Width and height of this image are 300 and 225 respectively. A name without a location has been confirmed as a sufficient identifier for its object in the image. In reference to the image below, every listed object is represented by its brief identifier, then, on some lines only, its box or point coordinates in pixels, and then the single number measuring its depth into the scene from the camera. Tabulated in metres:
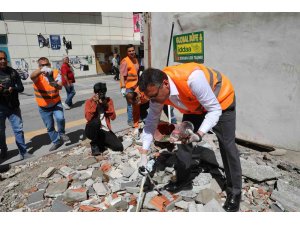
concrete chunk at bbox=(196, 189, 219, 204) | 2.79
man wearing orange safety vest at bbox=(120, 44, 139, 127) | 5.24
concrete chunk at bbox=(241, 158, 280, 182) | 3.08
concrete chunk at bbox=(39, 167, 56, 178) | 3.52
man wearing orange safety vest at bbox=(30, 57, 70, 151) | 4.26
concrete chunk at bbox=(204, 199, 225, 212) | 2.55
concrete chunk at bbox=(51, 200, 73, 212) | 2.81
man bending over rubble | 2.10
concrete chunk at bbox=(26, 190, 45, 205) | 2.99
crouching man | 4.18
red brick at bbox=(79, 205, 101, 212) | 2.76
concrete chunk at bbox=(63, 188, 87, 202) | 2.95
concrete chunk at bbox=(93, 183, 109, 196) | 3.08
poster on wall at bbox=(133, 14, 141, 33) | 20.98
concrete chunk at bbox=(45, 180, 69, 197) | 3.12
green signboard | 4.58
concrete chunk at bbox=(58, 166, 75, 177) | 3.58
